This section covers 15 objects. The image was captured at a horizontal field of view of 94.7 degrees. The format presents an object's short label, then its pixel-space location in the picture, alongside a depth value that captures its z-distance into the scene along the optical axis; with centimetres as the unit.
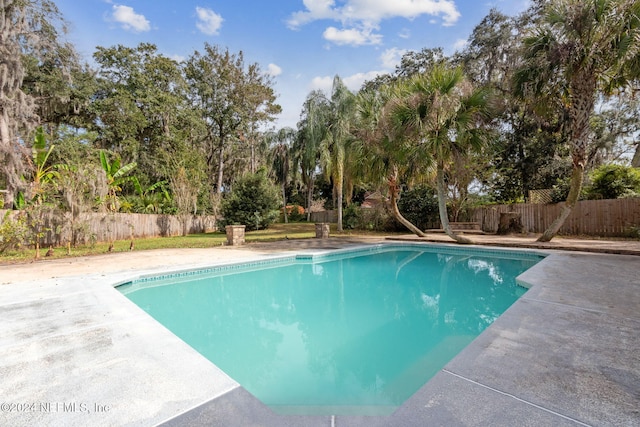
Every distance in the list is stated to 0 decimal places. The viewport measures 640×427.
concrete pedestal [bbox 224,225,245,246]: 1217
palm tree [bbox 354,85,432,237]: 1135
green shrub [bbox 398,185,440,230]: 1789
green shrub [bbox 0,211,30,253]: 862
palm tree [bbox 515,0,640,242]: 845
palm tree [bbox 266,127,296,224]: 2547
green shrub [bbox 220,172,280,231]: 1848
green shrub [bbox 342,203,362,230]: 2034
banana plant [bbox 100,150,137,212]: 1262
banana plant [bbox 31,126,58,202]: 1180
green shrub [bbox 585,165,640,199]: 1318
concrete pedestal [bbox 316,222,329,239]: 1505
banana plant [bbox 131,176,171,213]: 1756
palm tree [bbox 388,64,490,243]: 998
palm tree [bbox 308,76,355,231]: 1684
